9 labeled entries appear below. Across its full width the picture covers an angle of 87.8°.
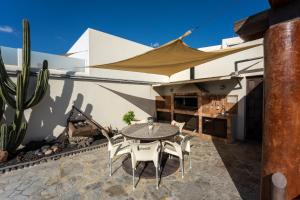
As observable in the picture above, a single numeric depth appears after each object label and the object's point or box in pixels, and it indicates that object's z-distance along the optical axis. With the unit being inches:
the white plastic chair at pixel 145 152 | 124.0
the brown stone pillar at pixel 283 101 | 60.5
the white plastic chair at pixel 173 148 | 136.9
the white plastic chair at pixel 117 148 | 145.2
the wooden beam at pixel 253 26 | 72.0
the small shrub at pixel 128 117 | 294.6
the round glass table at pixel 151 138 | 143.3
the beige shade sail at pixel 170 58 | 155.5
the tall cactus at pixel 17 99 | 165.9
